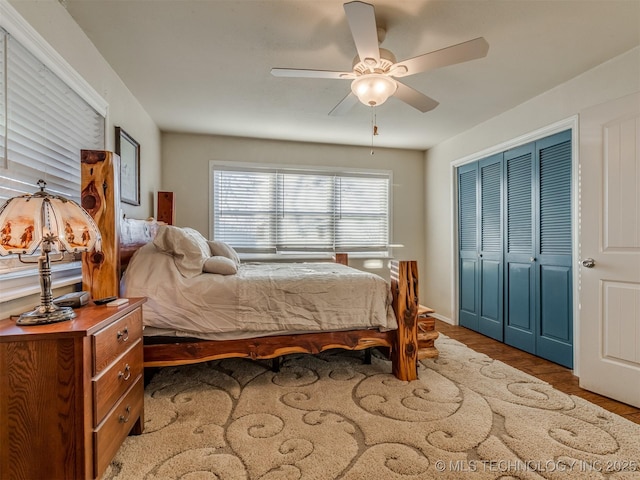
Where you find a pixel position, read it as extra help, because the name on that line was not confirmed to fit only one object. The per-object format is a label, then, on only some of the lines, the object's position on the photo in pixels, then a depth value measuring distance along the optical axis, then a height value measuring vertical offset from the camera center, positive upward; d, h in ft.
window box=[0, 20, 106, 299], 4.97 +1.94
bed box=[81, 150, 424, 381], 6.22 -1.90
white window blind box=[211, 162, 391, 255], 14.58 +1.32
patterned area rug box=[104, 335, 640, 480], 5.07 -3.45
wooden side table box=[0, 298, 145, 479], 3.97 -1.95
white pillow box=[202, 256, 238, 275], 7.94 -0.67
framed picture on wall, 9.21 +2.21
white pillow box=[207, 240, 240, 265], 10.00 -0.34
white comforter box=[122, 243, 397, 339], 7.11 -1.39
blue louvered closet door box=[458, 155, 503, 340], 12.37 -0.29
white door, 7.21 -0.26
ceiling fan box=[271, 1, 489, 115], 5.59 +3.32
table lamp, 4.06 +0.09
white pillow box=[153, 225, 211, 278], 7.65 -0.24
